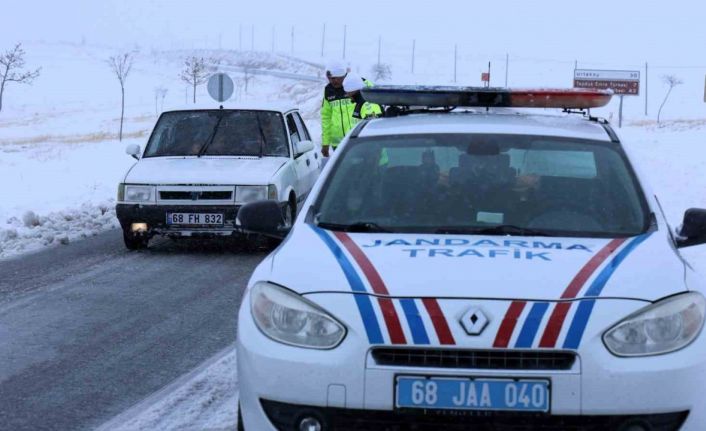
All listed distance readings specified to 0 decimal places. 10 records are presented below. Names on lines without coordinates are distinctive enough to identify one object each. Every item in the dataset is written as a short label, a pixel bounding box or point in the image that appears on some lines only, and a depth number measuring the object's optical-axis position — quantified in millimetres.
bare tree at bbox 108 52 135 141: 113906
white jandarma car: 3809
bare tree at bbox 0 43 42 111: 68388
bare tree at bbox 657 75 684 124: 89088
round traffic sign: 23312
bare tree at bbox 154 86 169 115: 86875
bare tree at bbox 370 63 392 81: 106981
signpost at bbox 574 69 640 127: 47781
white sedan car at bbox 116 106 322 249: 11594
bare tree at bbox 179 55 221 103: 111012
